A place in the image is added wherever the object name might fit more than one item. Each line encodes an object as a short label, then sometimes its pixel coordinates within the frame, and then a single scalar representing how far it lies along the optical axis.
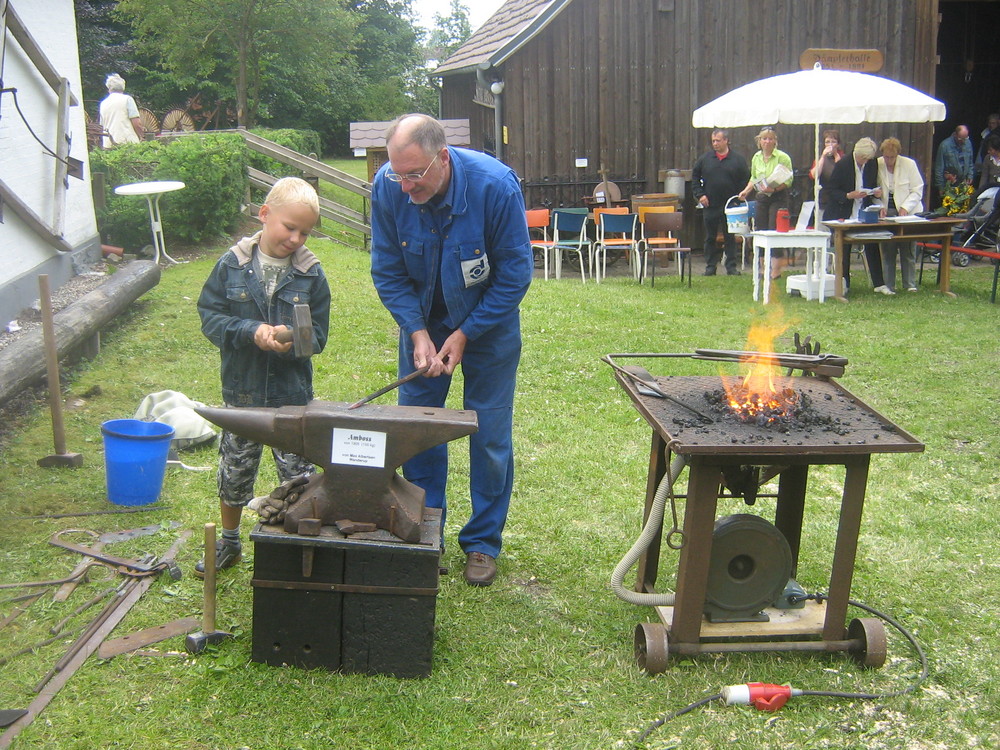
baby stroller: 14.07
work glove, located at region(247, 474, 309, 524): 3.47
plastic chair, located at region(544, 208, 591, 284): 13.16
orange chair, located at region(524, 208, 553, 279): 13.09
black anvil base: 3.40
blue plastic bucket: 4.88
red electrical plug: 3.33
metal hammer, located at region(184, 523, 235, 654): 3.49
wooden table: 11.25
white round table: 10.41
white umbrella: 10.60
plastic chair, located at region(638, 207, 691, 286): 12.70
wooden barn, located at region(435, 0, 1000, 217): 14.64
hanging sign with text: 15.10
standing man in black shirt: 13.49
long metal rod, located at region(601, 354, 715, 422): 3.56
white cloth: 5.87
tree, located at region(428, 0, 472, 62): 52.59
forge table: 3.32
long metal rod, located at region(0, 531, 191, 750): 3.09
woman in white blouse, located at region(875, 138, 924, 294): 11.98
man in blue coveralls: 3.93
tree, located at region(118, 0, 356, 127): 23.98
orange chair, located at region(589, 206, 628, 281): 13.59
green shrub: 11.25
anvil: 3.39
